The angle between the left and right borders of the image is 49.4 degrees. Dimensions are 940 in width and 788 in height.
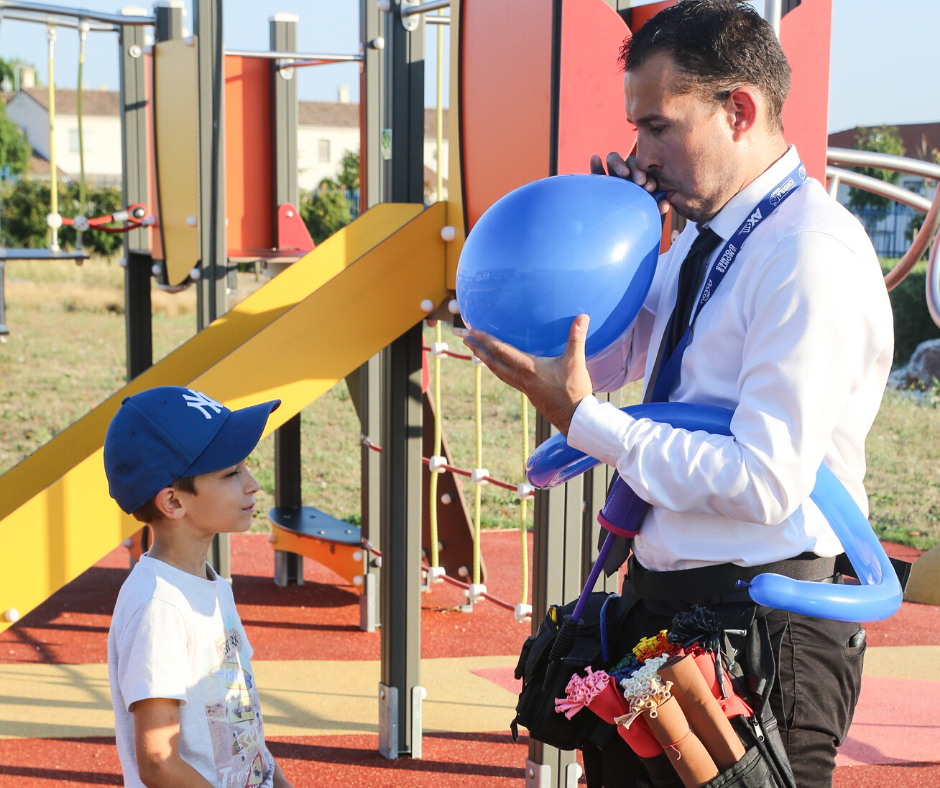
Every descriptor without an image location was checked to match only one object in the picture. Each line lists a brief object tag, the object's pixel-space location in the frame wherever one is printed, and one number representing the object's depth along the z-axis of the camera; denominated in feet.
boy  5.82
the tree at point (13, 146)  119.75
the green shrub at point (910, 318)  54.40
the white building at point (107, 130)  196.44
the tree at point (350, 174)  105.09
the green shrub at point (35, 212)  90.38
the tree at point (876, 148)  79.51
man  5.22
